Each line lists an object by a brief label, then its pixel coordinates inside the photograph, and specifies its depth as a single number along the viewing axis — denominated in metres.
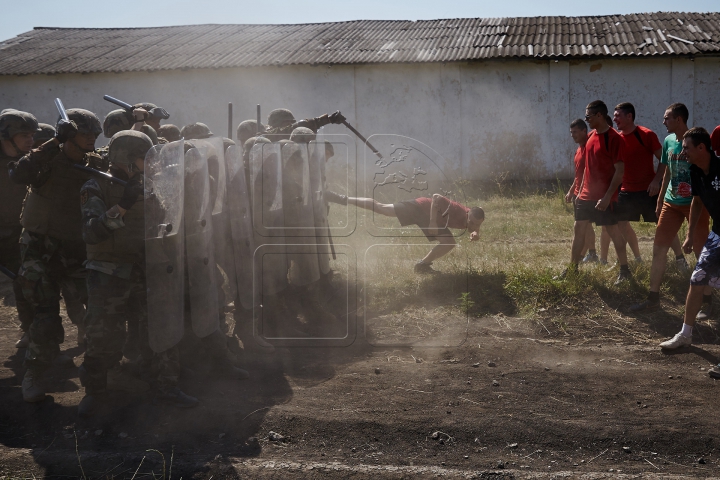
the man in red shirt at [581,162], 7.20
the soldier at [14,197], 5.18
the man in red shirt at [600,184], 6.34
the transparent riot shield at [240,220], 5.07
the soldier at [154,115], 5.85
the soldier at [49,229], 4.48
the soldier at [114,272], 4.10
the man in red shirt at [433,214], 6.61
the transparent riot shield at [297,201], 5.57
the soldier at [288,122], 6.49
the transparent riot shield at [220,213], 4.70
